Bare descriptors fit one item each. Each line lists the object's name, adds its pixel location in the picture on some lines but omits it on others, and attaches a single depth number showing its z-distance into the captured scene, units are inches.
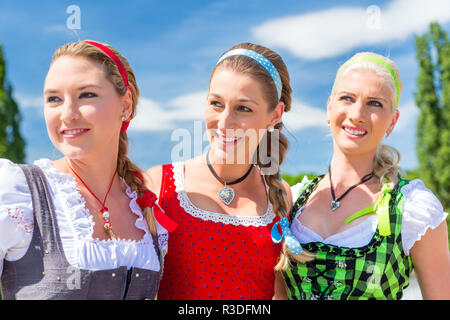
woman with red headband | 74.4
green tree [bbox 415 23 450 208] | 613.6
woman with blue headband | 101.6
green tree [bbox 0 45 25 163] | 589.0
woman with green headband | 101.8
